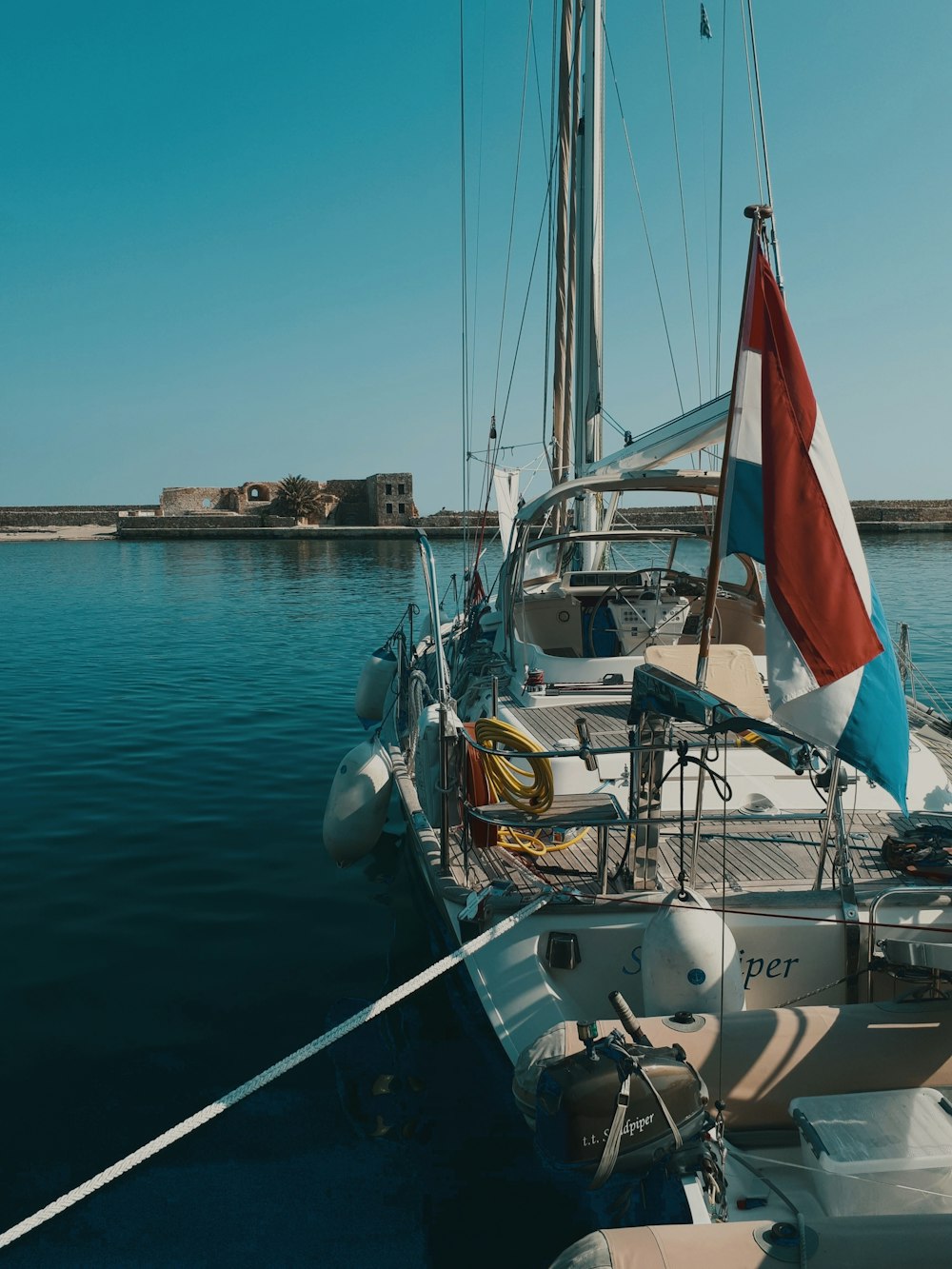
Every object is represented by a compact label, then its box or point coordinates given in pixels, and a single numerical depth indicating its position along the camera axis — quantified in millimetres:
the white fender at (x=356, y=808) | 7223
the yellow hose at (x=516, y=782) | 5086
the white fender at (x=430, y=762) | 5723
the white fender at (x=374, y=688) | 11984
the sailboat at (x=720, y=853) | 3553
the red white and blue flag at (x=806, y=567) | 3771
